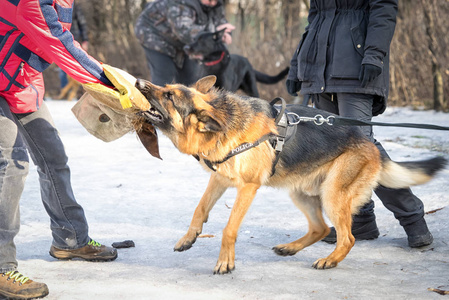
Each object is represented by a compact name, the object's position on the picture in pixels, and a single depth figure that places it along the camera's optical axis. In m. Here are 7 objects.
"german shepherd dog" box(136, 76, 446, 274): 3.41
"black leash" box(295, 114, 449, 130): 3.27
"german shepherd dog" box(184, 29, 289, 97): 7.89
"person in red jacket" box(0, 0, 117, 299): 2.77
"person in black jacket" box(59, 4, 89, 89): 12.79
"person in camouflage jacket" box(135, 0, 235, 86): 7.62
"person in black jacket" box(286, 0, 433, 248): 3.91
